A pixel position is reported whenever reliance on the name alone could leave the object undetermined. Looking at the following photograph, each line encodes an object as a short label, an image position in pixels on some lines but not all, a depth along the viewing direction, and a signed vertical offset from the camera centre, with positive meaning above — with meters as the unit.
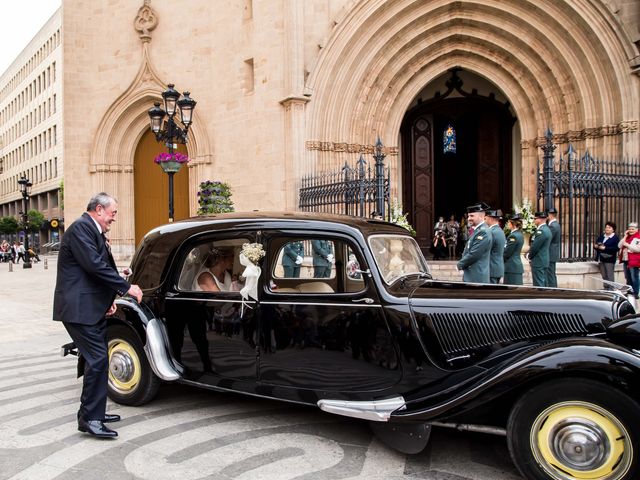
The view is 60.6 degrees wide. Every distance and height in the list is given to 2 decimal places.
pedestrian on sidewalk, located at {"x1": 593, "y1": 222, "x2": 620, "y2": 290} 10.88 -0.40
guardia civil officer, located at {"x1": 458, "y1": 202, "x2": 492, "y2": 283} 6.95 -0.22
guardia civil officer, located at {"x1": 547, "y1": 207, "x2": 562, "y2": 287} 9.60 -0.24
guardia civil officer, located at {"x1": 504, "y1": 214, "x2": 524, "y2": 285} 8.70 -0.39
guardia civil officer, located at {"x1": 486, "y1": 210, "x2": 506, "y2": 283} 7.97 -0.21
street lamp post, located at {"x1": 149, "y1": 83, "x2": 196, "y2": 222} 10.48 +2.32
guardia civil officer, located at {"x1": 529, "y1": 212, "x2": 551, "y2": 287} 8.91 -0.33
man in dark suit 4.00 -0.47
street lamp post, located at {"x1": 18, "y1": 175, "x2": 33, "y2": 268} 27.62 +1.02
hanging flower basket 10.45 +1.46
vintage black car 3.07 -0.72
